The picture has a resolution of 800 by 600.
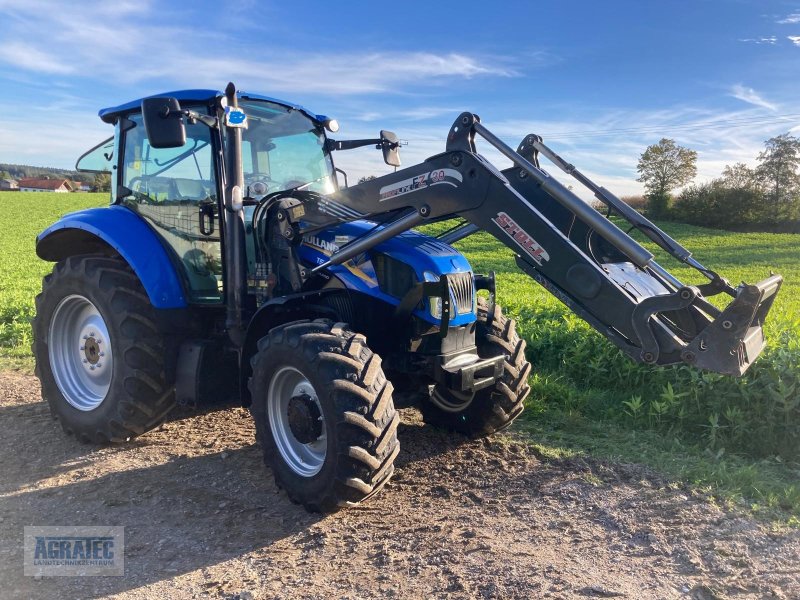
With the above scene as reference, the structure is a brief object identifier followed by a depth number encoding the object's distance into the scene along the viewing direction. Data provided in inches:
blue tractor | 133.0
